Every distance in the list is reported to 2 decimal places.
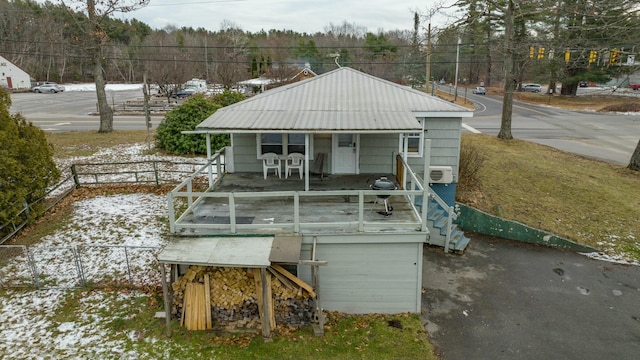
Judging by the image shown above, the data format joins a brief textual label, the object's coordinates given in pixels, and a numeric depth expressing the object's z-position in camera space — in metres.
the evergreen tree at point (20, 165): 10.34
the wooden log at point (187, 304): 7.42
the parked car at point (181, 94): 45.40
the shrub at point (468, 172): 14.65
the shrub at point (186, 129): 18.39
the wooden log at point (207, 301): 7.38
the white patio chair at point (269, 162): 11.20
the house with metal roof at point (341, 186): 7.76
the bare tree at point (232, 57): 42.56
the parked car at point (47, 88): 55.56
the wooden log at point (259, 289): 7.31
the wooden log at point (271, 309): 7.31
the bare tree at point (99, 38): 22.53
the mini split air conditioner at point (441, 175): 12.32
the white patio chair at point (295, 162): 11.07
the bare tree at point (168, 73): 42.88
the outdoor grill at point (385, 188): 8.59
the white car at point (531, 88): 59.13
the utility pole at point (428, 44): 26.02
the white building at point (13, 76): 59.66
